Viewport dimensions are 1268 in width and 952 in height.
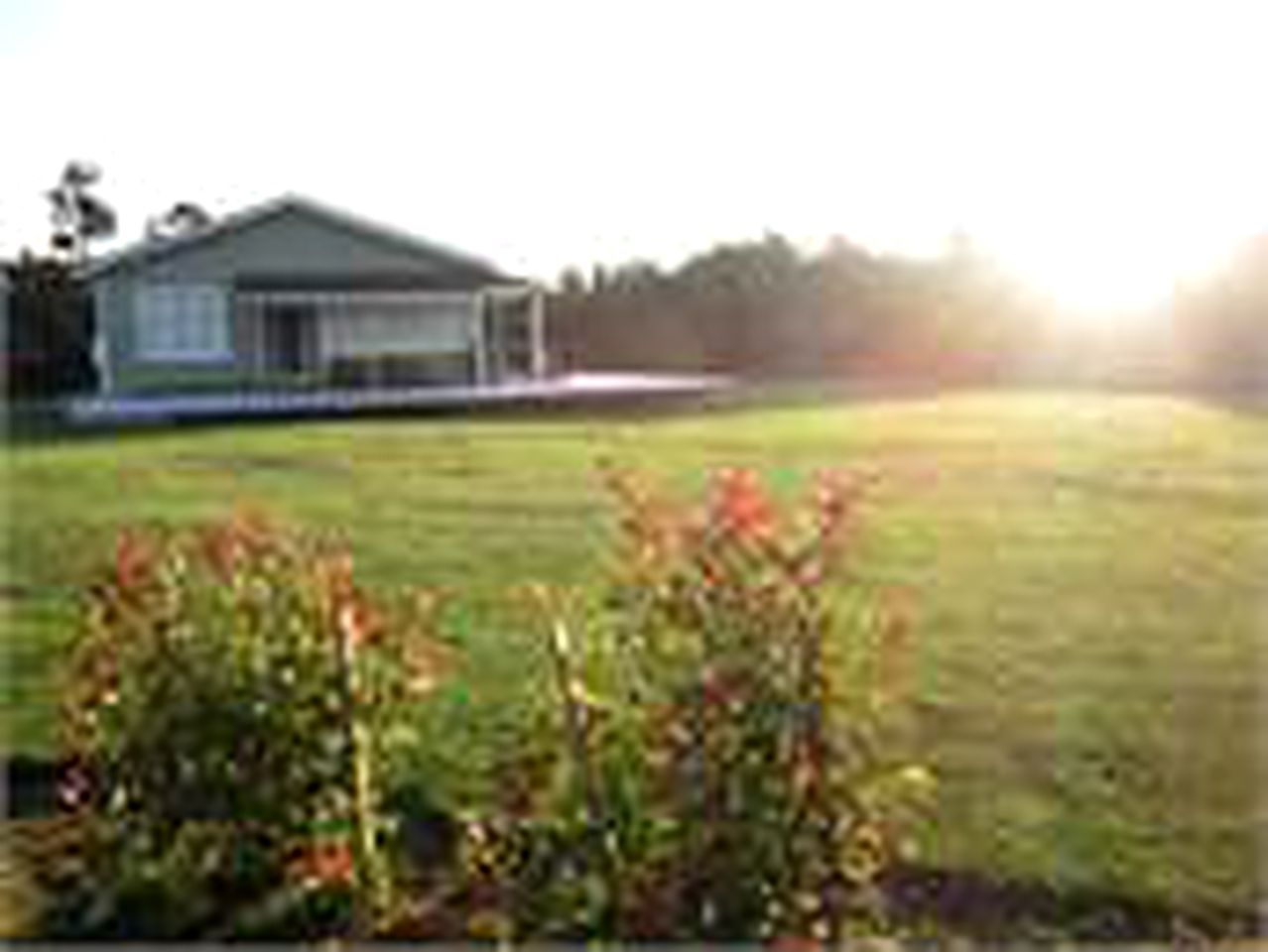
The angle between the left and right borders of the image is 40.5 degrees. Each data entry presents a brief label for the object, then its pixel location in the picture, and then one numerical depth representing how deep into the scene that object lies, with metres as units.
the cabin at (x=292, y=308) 30.39
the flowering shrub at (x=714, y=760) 4.17
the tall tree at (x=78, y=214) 46.22
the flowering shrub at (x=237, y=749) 4.55
